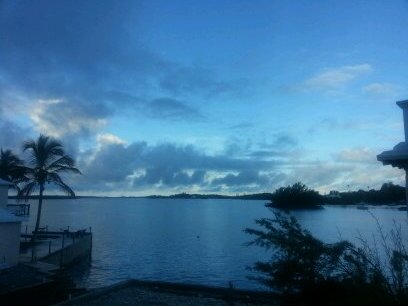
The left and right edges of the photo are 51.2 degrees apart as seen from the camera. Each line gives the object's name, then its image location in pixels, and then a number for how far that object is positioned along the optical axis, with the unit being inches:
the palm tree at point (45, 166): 1504.7
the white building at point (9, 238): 892.0
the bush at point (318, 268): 347.3
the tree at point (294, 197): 6944.4
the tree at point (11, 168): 1514.5
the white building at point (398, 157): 306.7
